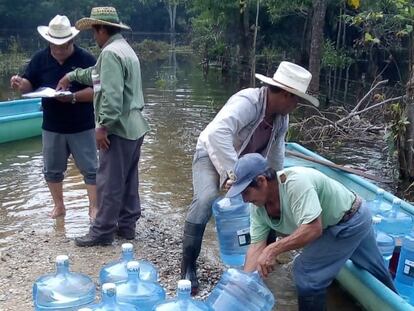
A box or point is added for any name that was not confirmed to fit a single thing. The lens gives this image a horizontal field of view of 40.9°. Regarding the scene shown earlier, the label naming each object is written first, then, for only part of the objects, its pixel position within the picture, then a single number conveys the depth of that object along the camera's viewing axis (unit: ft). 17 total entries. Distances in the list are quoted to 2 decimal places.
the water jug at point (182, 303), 8.56
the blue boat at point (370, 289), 11.05
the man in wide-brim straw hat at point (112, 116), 14.67
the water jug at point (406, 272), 13.09
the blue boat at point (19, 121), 32.40
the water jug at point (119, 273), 11.14
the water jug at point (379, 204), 17.13
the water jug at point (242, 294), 10.00
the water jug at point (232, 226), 14.52
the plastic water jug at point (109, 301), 8.41
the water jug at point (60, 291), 9.78
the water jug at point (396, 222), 16.31
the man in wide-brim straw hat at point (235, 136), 12.30
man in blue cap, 9.71
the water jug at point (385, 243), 15.26
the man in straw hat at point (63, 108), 16.84
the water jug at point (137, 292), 9.60
